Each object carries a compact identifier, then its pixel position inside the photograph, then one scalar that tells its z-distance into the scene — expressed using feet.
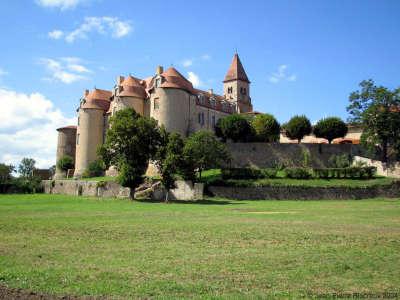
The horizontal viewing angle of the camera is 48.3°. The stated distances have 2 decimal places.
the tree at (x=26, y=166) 402.17
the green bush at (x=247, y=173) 181.59
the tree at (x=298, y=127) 216.41
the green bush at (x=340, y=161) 195.32
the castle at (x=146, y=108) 213.25
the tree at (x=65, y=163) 250.55
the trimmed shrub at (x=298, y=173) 180.96
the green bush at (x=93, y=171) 224.74
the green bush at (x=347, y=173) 179.83
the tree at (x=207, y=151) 174.09
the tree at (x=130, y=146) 151.94
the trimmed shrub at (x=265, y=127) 220.23
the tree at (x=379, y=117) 185.68
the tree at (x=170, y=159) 150.20
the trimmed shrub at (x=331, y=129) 214.90
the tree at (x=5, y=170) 315.62
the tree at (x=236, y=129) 217.97
